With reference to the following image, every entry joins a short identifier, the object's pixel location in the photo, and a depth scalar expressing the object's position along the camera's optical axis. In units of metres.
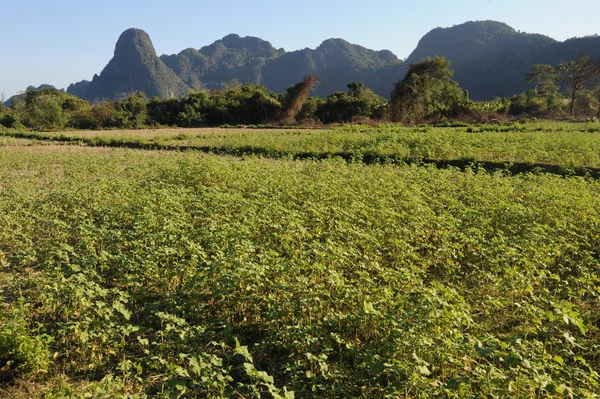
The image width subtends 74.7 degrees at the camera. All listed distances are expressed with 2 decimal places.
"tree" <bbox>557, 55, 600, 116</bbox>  40.44
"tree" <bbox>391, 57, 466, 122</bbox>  38.50
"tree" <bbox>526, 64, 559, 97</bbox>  44.62
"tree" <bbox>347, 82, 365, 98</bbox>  46.31
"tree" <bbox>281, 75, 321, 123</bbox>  44.25
